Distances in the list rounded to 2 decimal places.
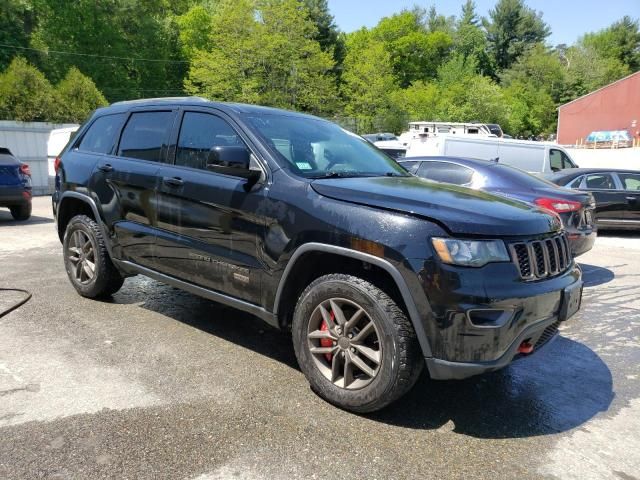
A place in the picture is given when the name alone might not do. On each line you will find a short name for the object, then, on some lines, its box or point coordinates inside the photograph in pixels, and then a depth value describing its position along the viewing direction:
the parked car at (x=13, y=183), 10.70
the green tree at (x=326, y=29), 60.06
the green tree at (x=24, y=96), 17.64
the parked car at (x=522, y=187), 6.69
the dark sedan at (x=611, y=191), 11.14
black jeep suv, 2.89
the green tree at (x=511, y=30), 80.88
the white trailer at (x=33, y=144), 17.30
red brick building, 38.78
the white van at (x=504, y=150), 14.13
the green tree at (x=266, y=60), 38.19
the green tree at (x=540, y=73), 62.64
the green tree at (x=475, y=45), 80.56
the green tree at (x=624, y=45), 71.94
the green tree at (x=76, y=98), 18.78
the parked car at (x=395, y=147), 15.85
